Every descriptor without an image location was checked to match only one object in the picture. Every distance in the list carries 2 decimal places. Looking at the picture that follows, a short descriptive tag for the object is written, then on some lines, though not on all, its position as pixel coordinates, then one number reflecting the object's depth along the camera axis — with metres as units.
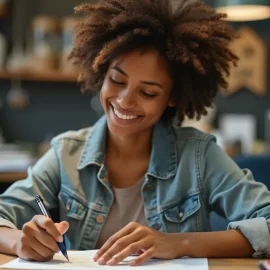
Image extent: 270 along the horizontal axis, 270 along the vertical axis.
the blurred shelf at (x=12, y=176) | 3.15
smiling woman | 1.34
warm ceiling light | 2.32
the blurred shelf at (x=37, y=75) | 3.49
